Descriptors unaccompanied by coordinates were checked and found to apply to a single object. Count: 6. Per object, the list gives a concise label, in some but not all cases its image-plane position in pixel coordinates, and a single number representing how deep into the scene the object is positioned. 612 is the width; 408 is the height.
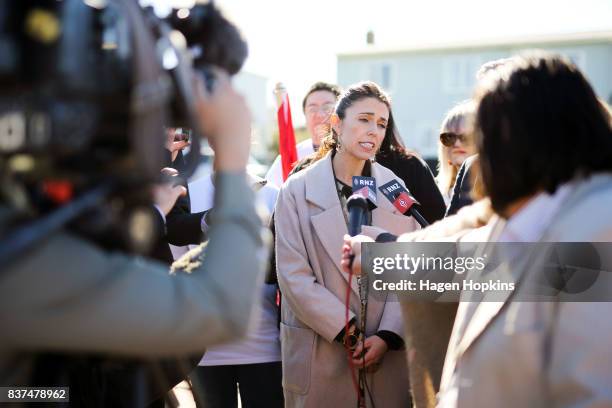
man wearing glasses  5.52
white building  31.30
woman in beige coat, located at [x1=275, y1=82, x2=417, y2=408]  3.49
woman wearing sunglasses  4.32
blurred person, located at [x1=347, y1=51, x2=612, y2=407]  1.58
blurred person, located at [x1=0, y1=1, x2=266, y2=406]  1.14
